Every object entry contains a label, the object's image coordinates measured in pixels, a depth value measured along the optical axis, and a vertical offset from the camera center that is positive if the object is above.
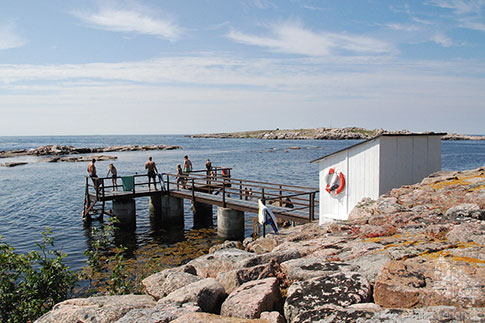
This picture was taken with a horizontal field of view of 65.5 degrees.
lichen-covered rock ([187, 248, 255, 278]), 6.99 -2.32
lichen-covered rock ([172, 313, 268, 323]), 4.07 -1.93
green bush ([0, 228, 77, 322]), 6.87 -2.76
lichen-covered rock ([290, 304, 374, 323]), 3.75 -1.78
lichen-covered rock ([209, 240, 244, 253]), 10.29 -2.83
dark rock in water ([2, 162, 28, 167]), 58.37 -3.06
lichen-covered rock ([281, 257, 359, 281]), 5.12 -1.78
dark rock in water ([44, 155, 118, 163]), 64.24 -2.61
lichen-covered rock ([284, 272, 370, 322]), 4.21 -1.75
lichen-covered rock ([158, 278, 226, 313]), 4.90 -2.04
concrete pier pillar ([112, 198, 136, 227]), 20.25 -3.66
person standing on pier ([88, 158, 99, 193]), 20.28 -1.66
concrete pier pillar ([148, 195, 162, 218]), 21.72 -3.68
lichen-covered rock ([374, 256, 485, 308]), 3.83 -1.55
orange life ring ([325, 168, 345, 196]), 11.98 -1.32
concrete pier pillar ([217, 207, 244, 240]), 17.84 -3.86
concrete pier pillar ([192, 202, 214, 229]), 21.00 -4.10
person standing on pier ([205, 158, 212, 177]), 23.12 -1.57
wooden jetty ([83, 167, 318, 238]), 17.22 -2.80
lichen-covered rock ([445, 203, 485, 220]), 6.74 -1.29
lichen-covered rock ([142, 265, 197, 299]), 5.92 -2.30
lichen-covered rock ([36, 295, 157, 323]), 4.85 -2.23
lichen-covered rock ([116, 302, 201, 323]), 4.44 -2.06
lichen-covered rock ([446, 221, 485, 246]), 5.55 -1.42
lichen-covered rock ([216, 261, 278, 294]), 5.38 -1.91
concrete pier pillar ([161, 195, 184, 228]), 21.17 -3.79
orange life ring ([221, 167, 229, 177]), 22.63 -1.83
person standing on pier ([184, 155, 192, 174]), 22.62 -1.45
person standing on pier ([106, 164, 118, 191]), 21.95 -1.66
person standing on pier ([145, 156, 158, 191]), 21.19 -1.47
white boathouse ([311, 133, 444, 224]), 11.04 -0.83
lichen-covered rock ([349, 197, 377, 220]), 9.30 -1.76
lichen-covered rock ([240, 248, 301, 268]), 6.05 -1.89
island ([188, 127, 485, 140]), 163.25 +3.33
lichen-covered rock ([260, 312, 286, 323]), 4.10 -1.93
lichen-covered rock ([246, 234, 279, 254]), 9.17 -2.57
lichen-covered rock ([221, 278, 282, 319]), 4.38 -1.91
